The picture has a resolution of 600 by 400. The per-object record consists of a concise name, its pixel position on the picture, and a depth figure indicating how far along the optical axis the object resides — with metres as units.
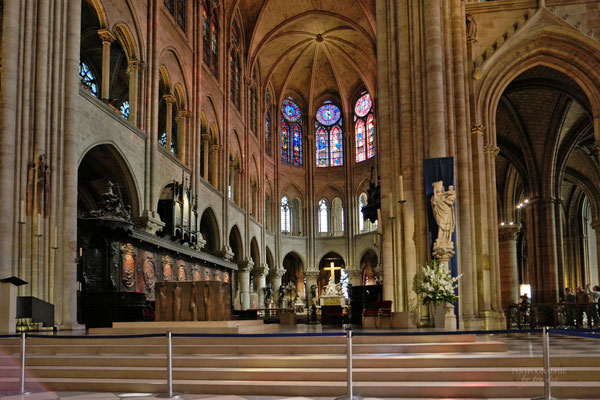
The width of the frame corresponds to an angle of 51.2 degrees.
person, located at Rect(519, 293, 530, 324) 19.77
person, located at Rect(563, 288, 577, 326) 18.08
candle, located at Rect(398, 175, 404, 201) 13.22
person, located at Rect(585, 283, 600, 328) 17.25
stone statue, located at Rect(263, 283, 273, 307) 37.91
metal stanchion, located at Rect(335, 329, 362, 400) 7.05
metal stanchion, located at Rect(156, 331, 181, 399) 7.64
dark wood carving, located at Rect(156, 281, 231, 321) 12.70
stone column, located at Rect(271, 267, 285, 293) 41.84
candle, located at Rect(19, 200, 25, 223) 13.87
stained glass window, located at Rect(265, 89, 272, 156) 42.99
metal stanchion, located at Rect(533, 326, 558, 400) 6.89
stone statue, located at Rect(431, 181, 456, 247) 13.38
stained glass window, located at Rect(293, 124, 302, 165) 46.03
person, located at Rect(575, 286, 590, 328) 17.49
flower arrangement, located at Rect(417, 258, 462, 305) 12.44
